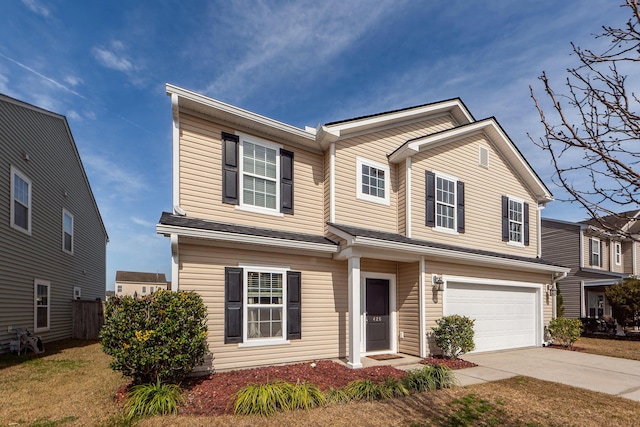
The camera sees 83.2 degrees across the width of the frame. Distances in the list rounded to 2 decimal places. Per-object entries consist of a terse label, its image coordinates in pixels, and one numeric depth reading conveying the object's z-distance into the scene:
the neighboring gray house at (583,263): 19.48
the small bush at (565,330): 12.13
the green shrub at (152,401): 5.14
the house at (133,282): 63.03
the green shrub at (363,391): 6.00
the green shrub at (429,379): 6.50
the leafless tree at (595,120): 2.16
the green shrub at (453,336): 9.22
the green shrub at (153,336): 5.68
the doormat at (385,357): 9.23
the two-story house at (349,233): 7.76
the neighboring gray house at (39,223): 10.23
